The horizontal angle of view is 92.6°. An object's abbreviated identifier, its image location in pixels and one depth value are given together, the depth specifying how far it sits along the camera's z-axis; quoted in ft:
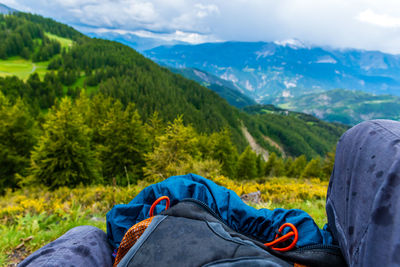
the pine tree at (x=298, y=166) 120.85
